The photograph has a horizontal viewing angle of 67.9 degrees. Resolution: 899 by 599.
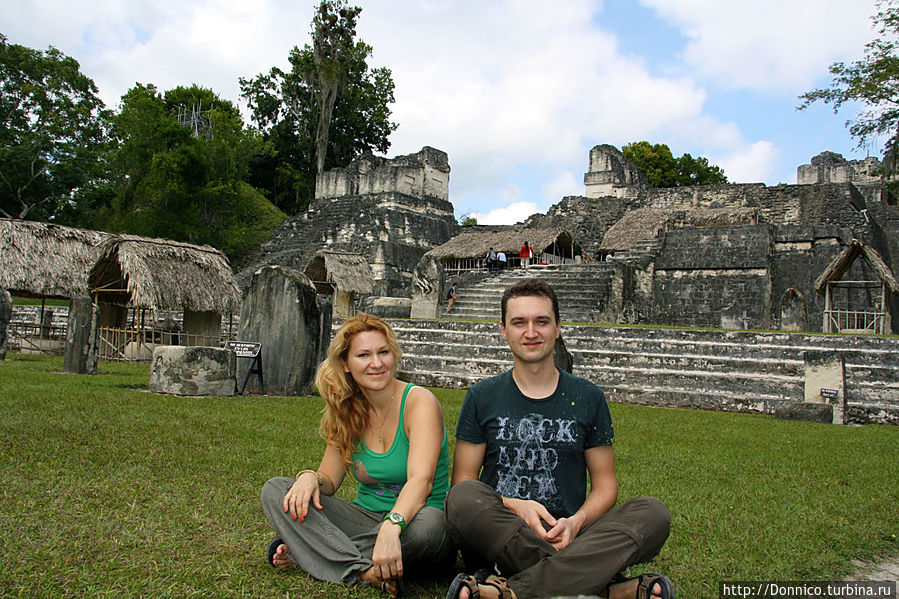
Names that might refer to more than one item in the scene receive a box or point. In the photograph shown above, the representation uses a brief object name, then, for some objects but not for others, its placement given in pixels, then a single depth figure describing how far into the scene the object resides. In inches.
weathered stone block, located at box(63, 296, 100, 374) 386.9
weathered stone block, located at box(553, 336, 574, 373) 340.5
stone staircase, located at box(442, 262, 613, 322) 644.7
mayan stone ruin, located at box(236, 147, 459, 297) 935.7
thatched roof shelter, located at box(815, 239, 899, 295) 492.4
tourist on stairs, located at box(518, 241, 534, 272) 828.0
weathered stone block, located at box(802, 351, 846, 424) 325.1
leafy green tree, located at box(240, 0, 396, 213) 1339.8
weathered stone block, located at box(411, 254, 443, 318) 637.3
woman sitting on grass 99.7
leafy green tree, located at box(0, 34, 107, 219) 1027.3
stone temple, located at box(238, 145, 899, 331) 662.5
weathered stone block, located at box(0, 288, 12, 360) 449.7
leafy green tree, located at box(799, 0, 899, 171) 668.7
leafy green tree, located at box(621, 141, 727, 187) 1563.7
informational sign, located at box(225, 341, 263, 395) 336.8
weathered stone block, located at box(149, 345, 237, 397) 304.3
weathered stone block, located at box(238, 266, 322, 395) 347.3
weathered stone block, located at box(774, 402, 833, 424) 322.3
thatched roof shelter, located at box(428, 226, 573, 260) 866.8
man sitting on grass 89.7
